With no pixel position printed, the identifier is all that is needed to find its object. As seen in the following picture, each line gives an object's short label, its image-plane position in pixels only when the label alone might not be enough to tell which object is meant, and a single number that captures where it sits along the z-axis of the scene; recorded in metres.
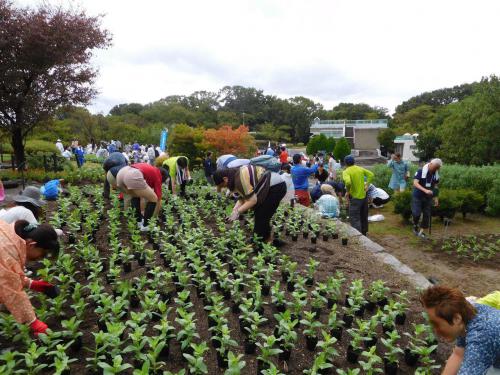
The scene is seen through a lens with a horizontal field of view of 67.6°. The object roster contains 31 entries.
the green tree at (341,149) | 29.66
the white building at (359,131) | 44.79
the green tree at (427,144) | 26.52
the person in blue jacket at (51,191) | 8.23
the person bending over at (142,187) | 5.66
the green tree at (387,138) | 41.06
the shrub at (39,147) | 15.33
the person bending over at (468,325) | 1.90
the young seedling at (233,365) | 2.43
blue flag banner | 17.27
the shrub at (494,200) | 9.48
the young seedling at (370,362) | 2.63
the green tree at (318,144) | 34.09
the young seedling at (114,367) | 2.44
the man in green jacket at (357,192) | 6.81
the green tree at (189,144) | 15.37
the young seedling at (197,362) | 2.50
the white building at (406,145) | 36.22
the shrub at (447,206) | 8.51
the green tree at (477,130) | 14.60
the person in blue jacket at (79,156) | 16.30
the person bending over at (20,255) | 2.62
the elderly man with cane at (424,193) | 6.99
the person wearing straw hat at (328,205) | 7.95
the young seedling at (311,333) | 3.09
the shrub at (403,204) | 8.57
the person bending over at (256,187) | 4.93
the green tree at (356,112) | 61.28
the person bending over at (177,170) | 8.24
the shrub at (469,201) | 9.20
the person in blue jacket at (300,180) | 8.43
